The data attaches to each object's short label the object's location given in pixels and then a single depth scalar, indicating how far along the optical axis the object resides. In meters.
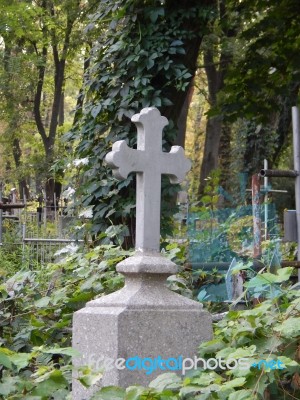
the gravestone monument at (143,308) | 3.83
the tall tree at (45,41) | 19.12
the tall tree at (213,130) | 21.97
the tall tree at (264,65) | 11.12
